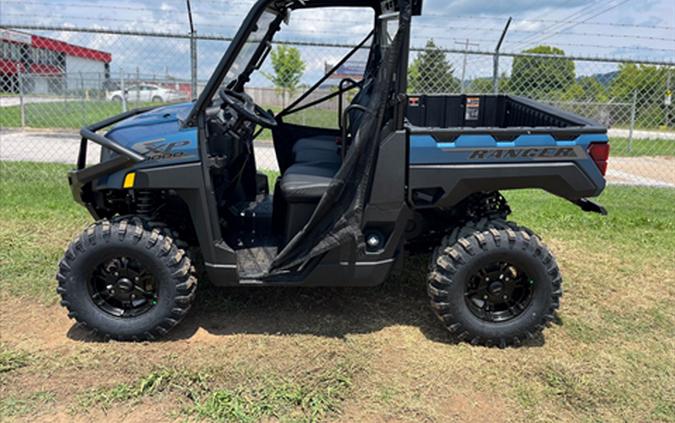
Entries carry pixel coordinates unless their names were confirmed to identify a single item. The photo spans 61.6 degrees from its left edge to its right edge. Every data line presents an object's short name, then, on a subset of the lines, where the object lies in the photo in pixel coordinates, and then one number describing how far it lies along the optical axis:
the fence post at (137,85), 14.03
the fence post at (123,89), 13.29
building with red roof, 13.93
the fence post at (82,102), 14.98
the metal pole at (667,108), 11.64
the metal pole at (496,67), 6.97
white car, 17.25
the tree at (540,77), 10.27
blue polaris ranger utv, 3.11
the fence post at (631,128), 12.32
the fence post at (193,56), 6.84
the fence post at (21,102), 12.54
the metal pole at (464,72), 7.07
